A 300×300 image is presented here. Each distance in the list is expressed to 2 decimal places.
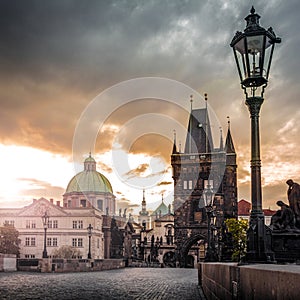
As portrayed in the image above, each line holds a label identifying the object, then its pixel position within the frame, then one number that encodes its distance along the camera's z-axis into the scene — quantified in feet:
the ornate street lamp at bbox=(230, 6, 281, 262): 33.12
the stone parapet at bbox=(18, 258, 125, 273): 144.93
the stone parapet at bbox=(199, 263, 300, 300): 12.83
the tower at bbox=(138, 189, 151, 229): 553.64
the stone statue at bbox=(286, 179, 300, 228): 46.14
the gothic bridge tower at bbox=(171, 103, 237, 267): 299.99
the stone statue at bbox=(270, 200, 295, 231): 44.47
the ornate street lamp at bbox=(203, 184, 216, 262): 84.28
